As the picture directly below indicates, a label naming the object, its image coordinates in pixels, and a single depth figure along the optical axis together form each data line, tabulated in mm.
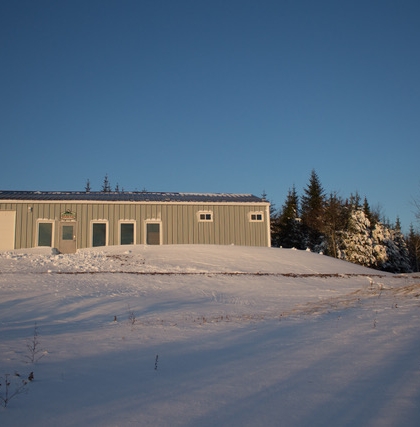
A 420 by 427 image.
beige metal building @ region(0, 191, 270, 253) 21578
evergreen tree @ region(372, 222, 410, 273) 32750
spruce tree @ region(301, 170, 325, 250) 37156
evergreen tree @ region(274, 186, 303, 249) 40438
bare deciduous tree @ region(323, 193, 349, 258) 34344
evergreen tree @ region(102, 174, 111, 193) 78062
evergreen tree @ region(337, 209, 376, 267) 31906
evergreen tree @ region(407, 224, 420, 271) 45919
